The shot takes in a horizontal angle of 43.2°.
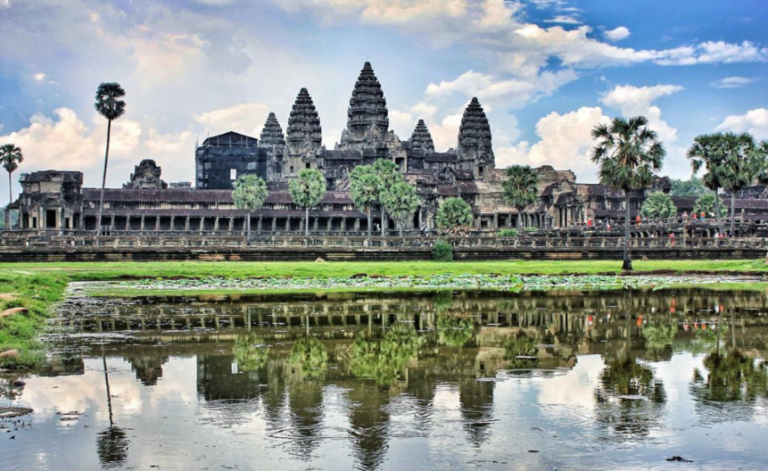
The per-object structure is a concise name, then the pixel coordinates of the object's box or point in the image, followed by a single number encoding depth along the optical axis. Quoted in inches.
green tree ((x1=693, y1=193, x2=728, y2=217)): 4259.4
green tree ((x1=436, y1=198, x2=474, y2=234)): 4045.3
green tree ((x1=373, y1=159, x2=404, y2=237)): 3545.8
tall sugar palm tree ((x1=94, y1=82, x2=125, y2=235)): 3240.7
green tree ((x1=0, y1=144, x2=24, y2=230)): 4082.2
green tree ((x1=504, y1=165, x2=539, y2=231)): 3688.5
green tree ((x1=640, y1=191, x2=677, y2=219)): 4220.0
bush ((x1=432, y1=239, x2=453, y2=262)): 2268.7
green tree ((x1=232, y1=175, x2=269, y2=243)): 3627.0
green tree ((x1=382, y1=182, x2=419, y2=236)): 3545.8
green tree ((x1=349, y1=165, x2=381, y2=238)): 3486.7
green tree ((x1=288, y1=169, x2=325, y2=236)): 3614.7
